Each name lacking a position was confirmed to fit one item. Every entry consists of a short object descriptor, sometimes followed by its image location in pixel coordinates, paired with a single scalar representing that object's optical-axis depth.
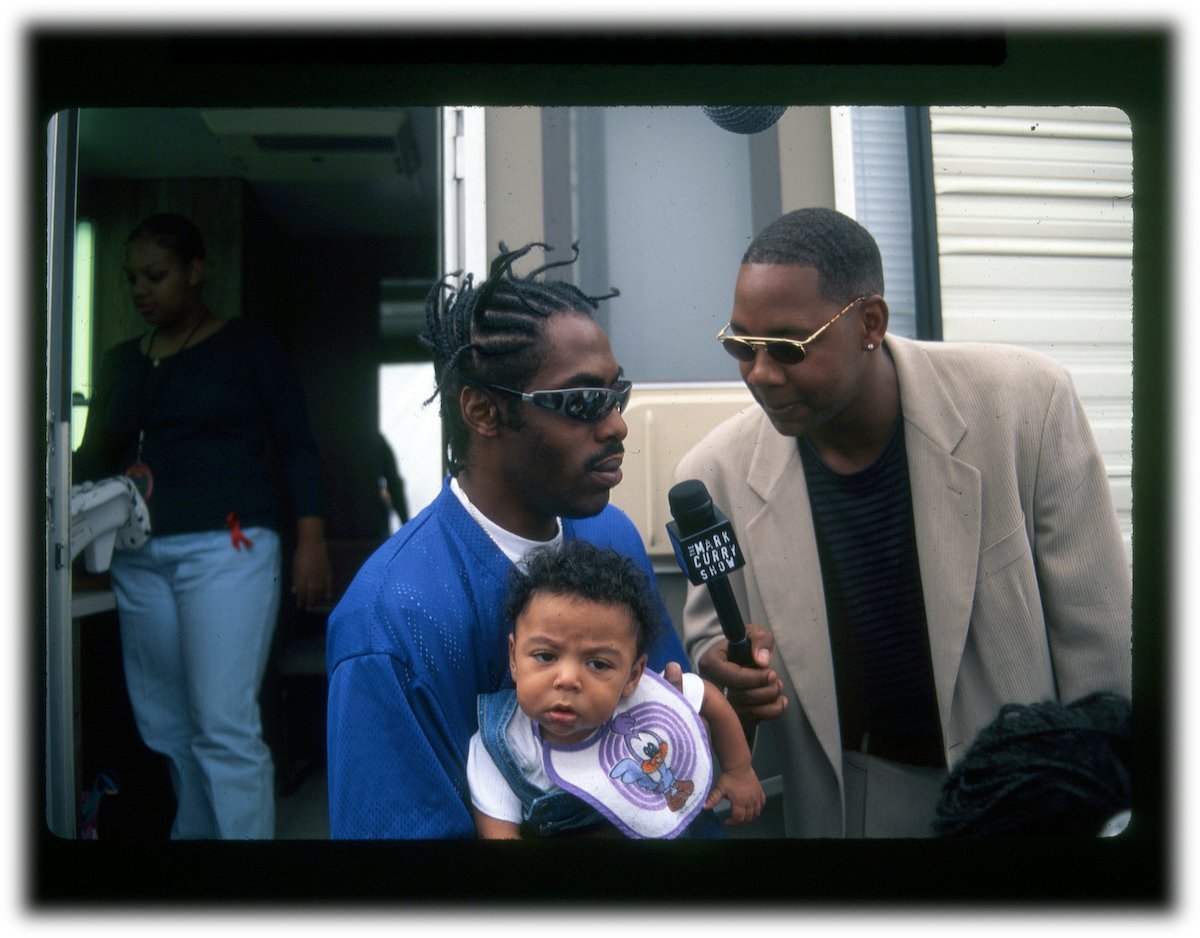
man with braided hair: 2.01
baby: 2.00
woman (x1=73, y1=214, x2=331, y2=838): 2.43
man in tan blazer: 2.26
